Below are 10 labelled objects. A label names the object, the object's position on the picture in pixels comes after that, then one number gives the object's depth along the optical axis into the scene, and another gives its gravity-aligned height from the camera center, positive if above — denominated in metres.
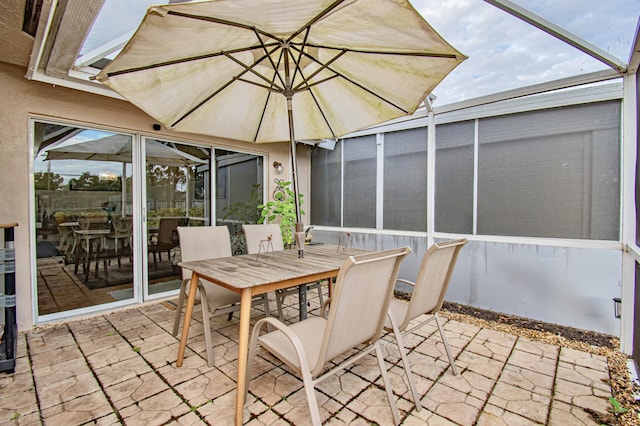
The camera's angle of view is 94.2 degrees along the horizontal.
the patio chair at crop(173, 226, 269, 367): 2.44 -0.60
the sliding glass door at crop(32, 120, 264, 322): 3.25 -0.02
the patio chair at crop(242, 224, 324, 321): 3.45 -0.33
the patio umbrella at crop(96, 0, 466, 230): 1.73 +1.11
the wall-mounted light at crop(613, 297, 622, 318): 2.83 -0.93
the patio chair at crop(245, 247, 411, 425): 1.46 -0.64
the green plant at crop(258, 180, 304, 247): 4.88 -0.05
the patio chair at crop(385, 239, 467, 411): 1.96 -0.60
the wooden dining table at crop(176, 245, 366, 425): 1.79 -0.46
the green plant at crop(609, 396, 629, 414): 1.88 -1.27
